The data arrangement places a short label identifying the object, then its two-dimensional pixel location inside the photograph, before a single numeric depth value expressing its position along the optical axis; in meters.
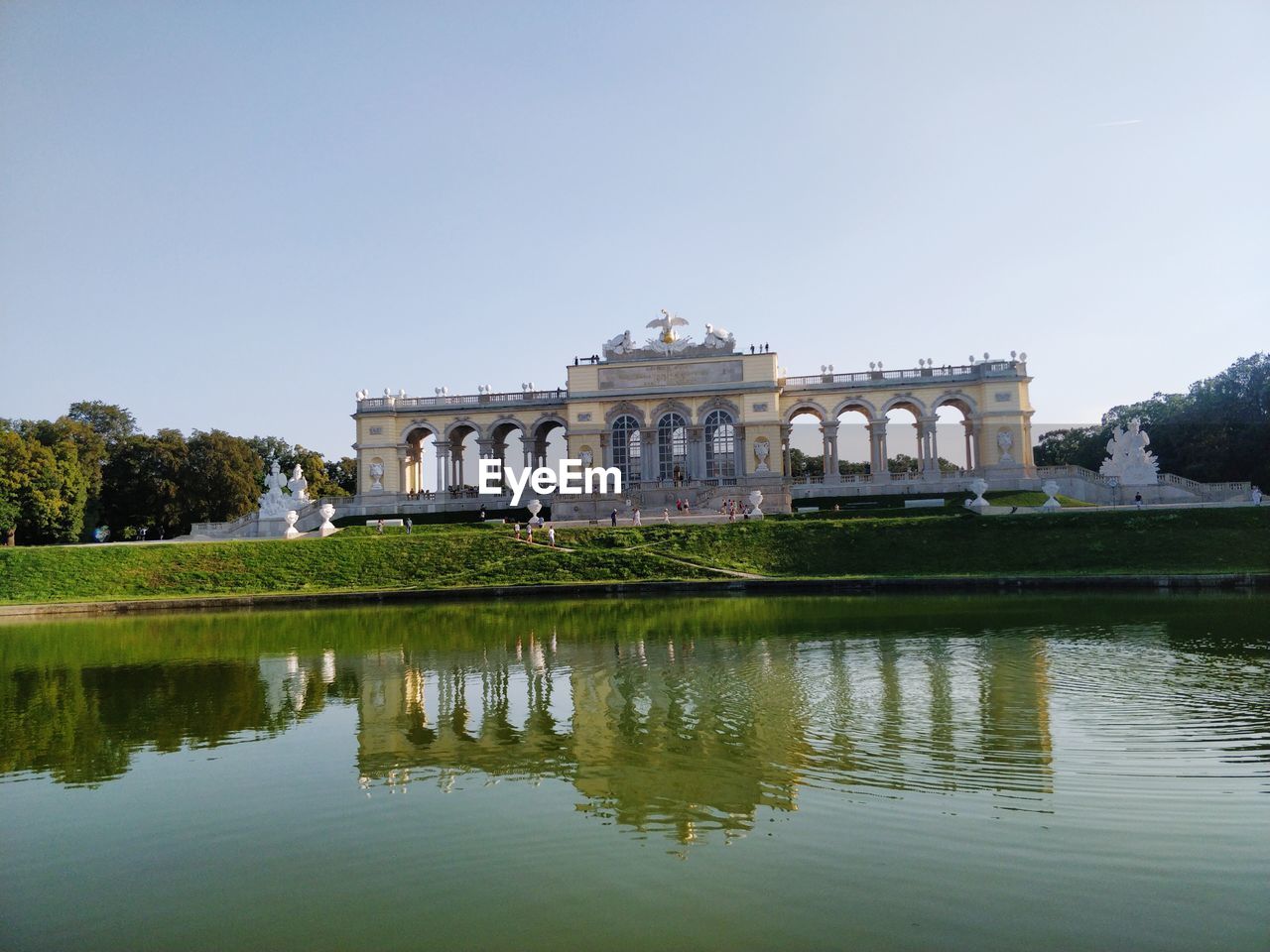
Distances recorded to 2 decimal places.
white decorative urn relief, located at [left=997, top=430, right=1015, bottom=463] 54.06
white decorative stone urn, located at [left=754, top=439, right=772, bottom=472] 56.38
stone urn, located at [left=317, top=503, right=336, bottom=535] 46.50
